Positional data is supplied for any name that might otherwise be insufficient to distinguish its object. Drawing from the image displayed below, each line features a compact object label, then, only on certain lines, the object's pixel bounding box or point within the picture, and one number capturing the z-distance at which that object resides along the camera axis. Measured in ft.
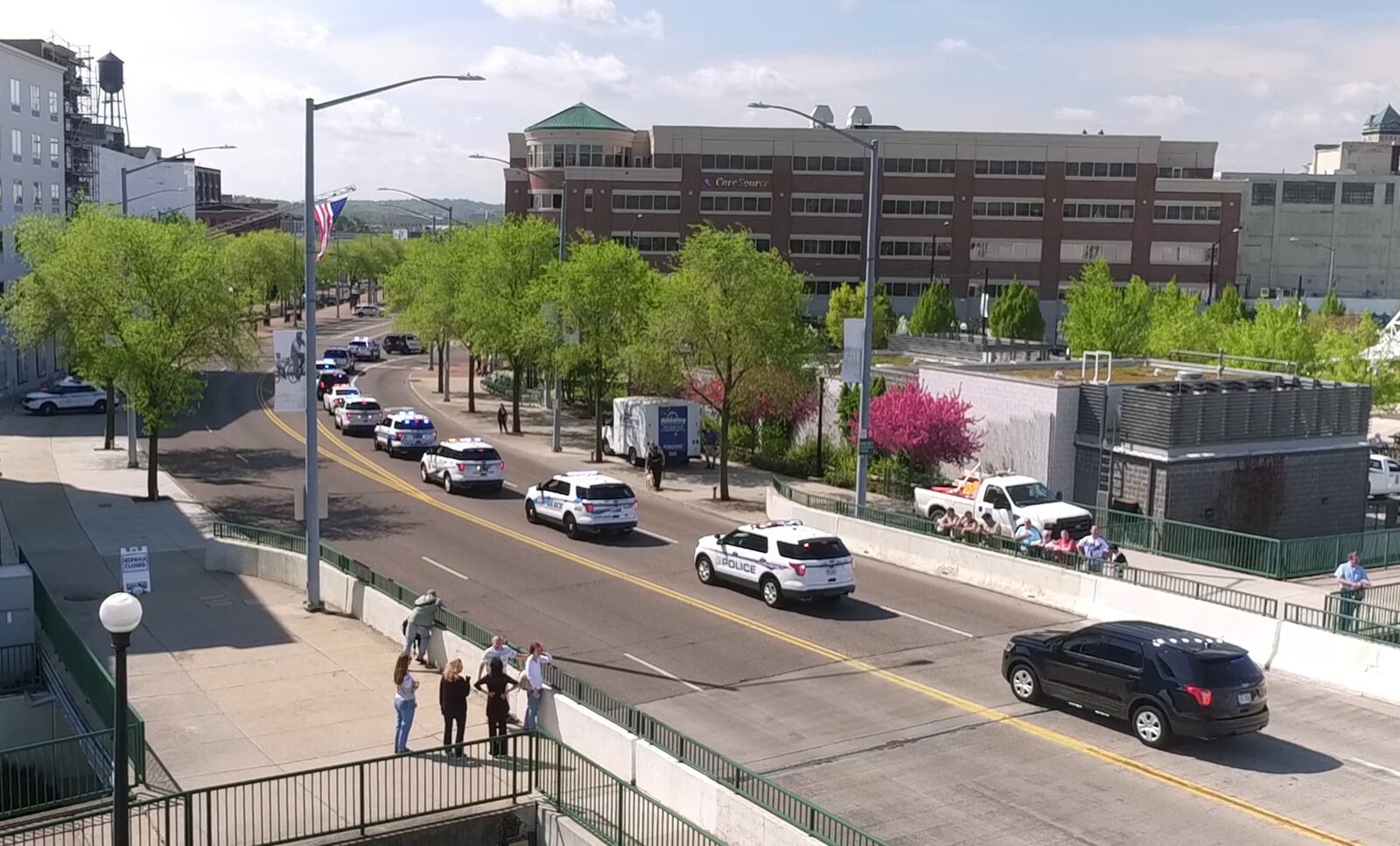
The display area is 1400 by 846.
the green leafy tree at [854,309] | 238.27
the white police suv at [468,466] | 128.47
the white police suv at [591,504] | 106.22
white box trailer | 146.61
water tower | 412.77
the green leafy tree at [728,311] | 125.59
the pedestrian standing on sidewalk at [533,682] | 58.49
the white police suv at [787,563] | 82.74
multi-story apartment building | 208.85
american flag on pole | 97.81
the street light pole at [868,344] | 99.81
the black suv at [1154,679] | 57.21
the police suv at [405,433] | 151.94
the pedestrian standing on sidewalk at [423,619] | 70.69
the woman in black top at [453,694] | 57.00
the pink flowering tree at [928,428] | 126.00
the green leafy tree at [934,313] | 272.31
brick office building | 321.73
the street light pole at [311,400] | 80.07
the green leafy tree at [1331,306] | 260.87
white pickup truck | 100.22
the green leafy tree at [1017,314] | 269.23
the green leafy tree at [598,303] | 150.00
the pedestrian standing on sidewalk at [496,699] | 57.06
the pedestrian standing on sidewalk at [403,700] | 56.34
